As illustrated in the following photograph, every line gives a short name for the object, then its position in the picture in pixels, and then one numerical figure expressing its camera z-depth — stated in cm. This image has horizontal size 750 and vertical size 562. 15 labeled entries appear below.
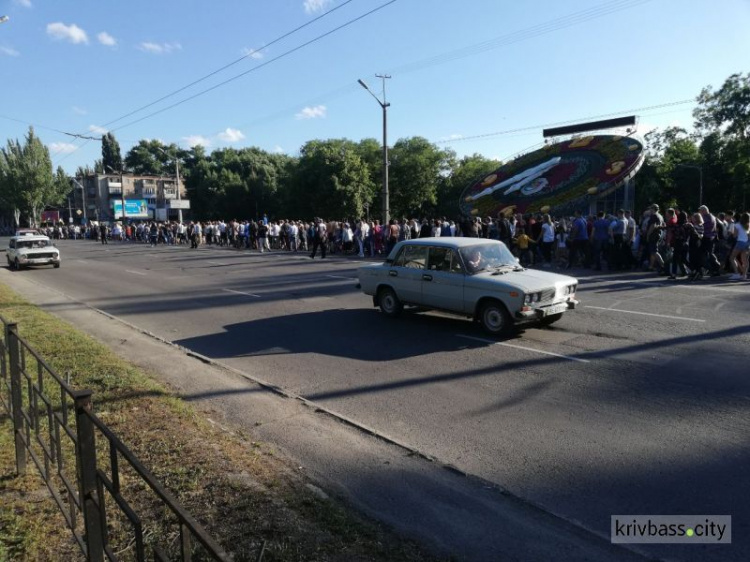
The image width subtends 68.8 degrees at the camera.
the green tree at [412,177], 6994
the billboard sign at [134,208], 7738
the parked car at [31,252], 2445
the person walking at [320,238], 2633
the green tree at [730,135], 5550
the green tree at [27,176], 7512
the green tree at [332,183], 6131
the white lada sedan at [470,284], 898
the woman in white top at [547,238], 1941
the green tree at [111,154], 11925
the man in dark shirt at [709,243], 1468
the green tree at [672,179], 6069
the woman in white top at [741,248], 1430
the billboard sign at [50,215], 10382
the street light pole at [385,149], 2924
